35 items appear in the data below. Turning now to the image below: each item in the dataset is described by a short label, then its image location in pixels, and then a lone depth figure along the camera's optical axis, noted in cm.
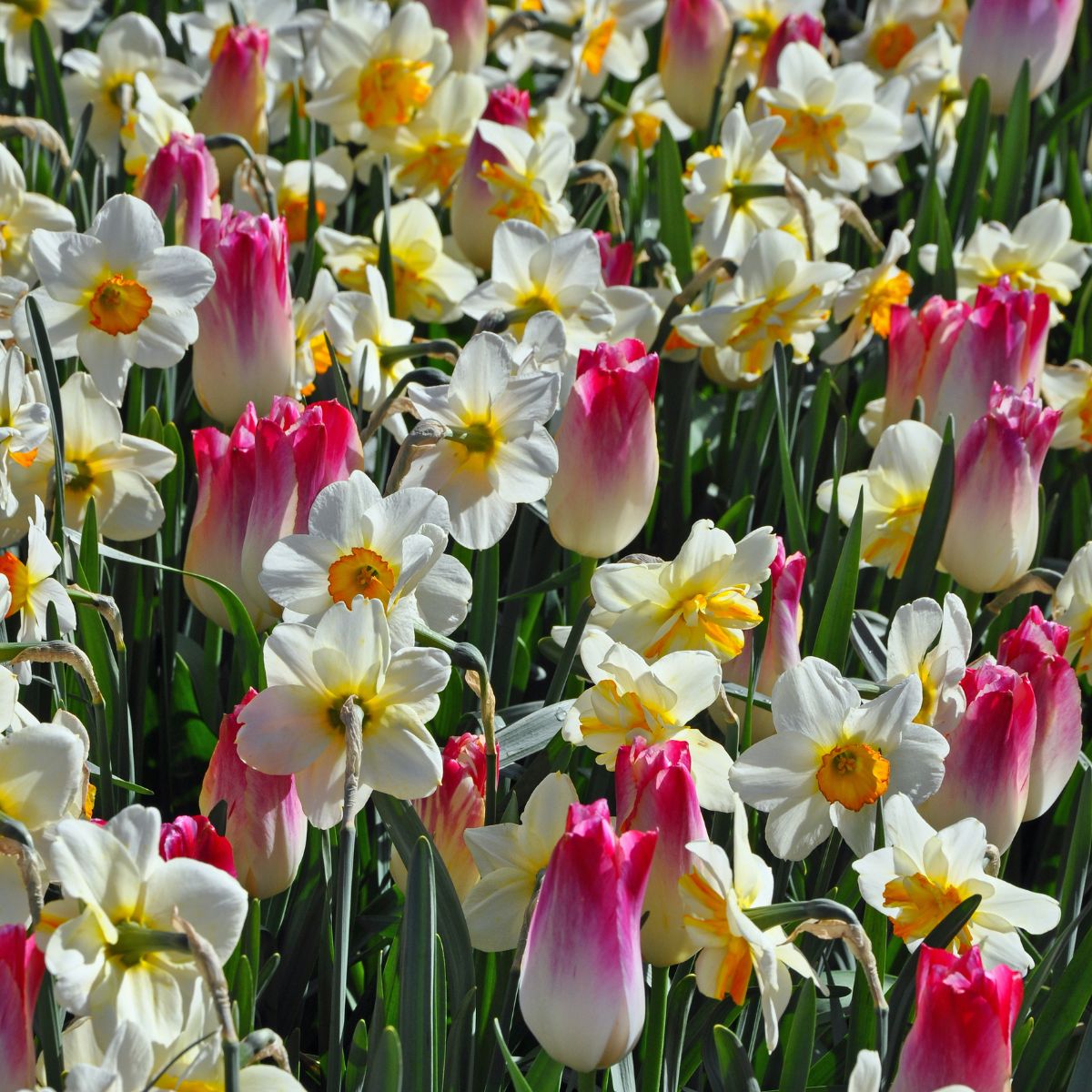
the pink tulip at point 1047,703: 264
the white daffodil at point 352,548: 258
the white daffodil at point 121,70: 317
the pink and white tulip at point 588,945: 249
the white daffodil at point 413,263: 300
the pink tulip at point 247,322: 277
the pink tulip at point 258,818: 258
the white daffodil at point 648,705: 258
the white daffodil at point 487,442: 266
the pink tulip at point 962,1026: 250
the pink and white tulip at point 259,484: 265
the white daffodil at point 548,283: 282
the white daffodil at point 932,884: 255
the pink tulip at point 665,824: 253
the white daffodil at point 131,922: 246
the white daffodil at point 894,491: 278
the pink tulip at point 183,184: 289
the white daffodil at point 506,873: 256
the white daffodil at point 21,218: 287
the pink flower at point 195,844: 250
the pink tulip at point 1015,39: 323
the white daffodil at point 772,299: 287
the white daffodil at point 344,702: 253
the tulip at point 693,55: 331
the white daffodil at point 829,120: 307
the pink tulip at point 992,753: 260
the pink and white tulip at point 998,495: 274
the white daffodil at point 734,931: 253
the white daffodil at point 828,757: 258
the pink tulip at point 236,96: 307
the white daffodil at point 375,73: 308
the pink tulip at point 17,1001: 246
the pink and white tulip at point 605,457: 268
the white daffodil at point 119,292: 273
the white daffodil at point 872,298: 292
